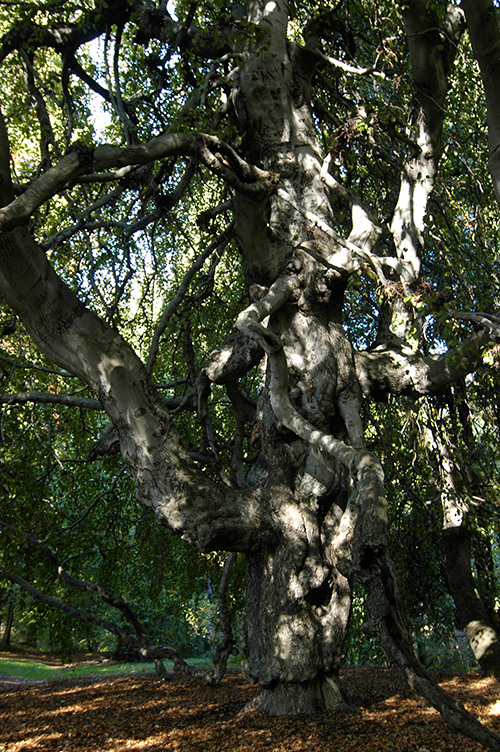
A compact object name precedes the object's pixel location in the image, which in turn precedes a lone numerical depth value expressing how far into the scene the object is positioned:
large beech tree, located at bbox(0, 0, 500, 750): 3.75
